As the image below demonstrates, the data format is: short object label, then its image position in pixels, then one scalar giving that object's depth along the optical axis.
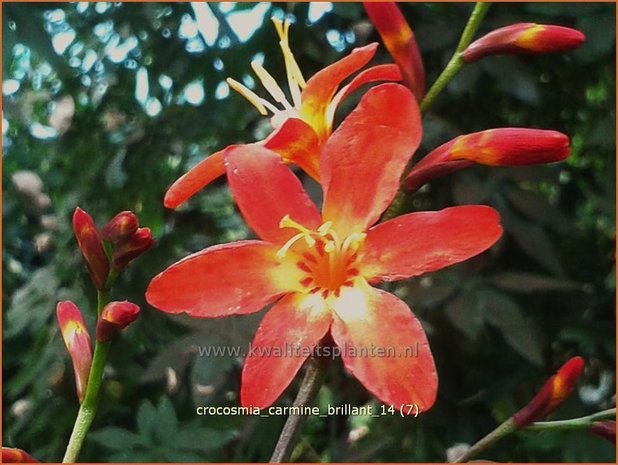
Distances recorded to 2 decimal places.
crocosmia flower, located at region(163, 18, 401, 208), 0.19
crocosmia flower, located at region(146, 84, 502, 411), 0.18
